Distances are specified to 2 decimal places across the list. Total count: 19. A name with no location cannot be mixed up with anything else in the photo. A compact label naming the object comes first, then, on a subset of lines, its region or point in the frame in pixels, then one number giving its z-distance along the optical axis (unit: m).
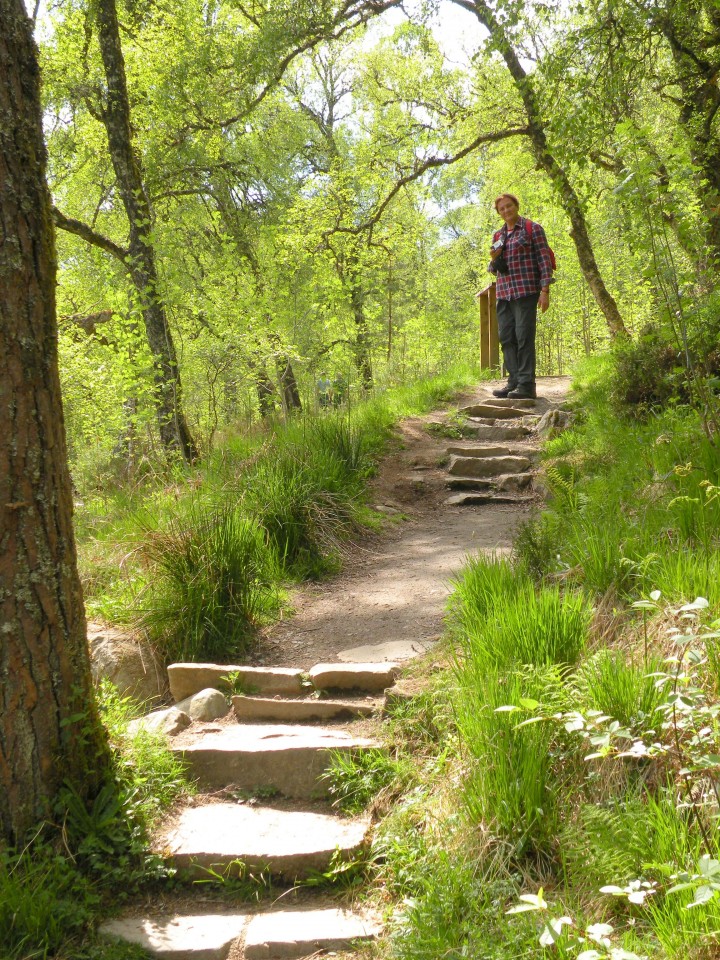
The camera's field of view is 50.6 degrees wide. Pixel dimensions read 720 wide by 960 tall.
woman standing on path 8.59
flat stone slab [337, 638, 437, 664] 3.97
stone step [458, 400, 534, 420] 9.24
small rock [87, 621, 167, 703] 3.99
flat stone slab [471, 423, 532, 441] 8.67
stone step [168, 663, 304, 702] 3.91
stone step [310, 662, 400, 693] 3.75
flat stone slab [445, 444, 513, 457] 8.01
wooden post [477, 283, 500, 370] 12.81
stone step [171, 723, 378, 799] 3.26
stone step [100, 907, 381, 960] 2.49
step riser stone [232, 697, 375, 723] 3.62
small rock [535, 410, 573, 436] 7.96
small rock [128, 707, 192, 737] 3.50
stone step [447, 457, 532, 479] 7.66
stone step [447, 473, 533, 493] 7.22
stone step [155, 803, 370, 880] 2.82
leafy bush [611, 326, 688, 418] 6.16
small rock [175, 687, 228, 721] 3.74
